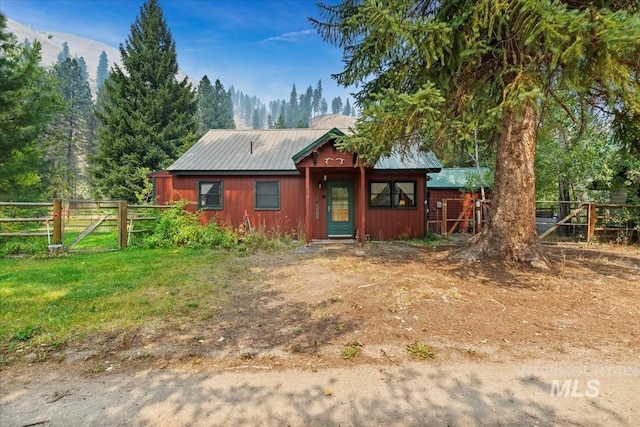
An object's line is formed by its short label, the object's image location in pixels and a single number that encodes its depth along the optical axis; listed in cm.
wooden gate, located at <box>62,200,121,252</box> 816
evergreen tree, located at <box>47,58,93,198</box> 4244
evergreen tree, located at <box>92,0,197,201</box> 2125
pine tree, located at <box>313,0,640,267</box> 415
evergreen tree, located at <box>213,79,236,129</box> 4988
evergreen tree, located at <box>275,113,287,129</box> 5193
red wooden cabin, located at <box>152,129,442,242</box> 1091
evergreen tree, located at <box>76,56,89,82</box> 11825
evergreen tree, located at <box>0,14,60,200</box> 1021
